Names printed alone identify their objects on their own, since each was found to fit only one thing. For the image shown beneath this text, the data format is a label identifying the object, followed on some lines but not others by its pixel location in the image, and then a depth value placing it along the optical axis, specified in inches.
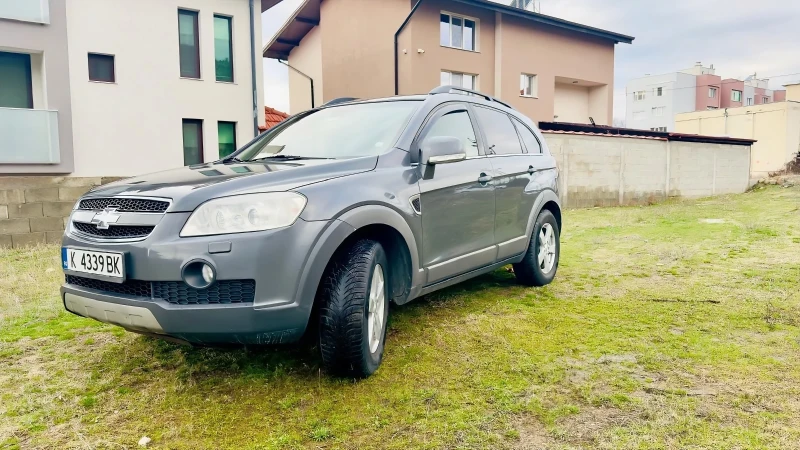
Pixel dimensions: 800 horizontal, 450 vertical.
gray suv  100.8
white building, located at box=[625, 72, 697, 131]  2142.0
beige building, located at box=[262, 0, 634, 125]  775.7
